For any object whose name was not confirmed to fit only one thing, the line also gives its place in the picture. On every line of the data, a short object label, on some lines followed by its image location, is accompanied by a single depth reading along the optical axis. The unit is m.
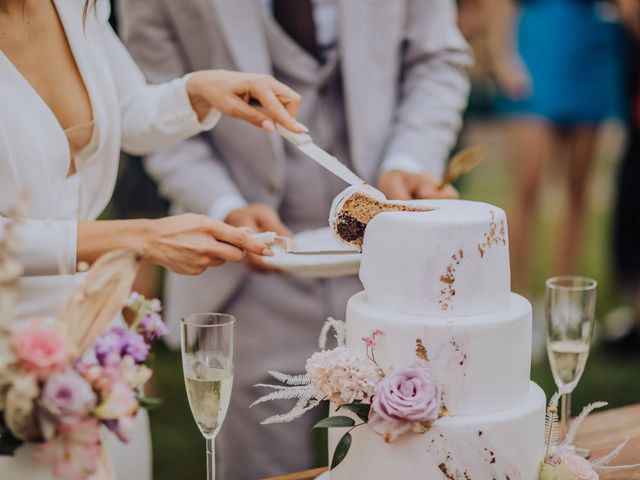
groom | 2.41
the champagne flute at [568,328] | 1.73
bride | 1.53
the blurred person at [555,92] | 4.59
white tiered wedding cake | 1.44
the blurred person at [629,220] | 4.47
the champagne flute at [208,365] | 1.39
